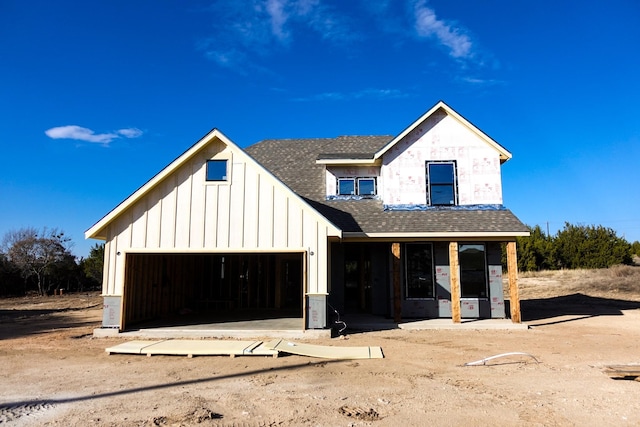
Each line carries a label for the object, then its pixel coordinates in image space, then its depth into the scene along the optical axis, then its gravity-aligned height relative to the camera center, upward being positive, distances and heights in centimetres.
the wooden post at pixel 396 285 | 1348 -71
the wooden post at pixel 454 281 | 1342 -57
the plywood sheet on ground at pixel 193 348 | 946 -199
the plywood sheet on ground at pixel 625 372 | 712 -192
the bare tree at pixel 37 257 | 3123 +70
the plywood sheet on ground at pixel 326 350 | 914 -203
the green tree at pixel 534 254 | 3731 +82
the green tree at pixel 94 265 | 3400 +4
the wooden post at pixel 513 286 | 1348 -75
